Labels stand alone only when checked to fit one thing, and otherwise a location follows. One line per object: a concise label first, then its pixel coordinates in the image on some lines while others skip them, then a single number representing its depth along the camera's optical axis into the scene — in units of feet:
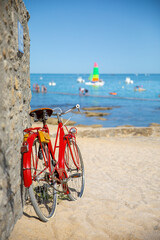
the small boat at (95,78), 169.93
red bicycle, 7.98
